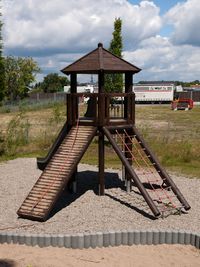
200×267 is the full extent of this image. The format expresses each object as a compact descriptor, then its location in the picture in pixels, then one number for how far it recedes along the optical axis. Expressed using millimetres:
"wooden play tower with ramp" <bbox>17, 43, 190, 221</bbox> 10109
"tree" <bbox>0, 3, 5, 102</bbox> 19203
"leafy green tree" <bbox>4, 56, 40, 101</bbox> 63156
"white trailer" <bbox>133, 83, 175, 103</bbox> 66688
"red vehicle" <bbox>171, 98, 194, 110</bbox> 52500
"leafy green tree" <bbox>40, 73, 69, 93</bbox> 112000
